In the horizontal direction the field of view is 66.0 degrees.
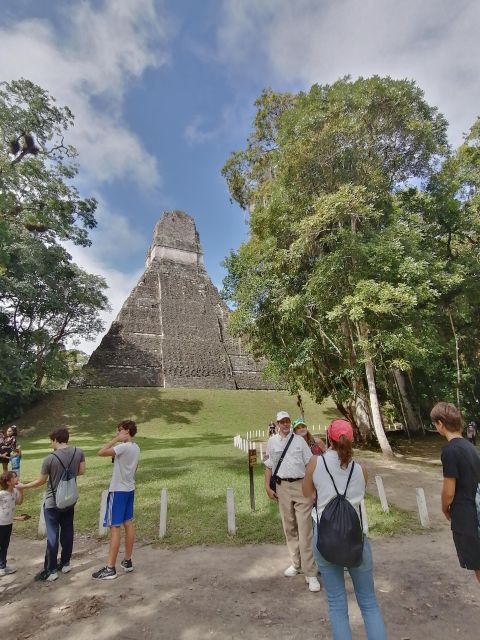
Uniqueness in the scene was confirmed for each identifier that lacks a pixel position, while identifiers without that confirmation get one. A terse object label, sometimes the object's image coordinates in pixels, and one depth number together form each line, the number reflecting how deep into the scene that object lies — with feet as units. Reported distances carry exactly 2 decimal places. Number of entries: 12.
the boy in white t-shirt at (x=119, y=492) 13.69
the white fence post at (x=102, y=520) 18.63
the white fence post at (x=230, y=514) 18.47
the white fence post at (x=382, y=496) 21.81
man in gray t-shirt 13.98
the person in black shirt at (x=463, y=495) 8.85
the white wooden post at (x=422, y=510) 19.62
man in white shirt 13.23
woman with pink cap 7.89
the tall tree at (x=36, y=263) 56.85
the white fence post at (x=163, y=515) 18.49
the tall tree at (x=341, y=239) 38.42
